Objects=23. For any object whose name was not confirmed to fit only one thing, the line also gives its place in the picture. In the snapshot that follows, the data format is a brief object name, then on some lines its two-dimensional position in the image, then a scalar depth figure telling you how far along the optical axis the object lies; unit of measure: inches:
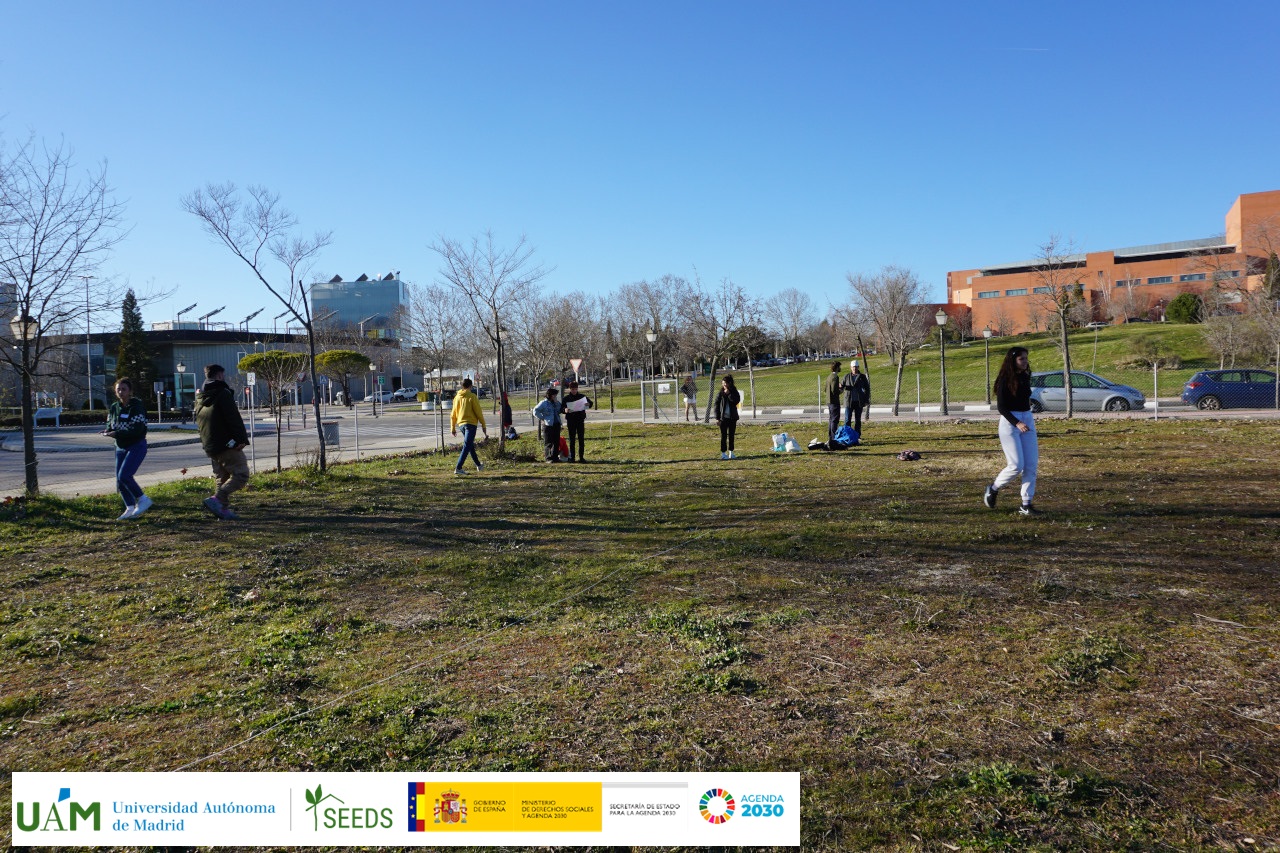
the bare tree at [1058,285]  971.9
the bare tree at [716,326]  1227.4
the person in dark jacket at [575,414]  645.9
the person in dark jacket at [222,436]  388.5
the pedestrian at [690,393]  1167.0
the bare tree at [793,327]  3543.3
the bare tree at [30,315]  456.1
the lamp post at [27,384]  451.8
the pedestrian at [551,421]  644.9
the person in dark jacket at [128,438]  397.1
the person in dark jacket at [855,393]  696.4
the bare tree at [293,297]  558.3
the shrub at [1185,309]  2493.8
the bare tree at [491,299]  798.5
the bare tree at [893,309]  1644.3
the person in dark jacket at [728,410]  661.3
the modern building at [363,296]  4478.3
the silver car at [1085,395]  1071.0
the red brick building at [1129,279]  2824.8
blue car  1015.6
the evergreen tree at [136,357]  1953.7
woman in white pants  333.1
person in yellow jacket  572.4
